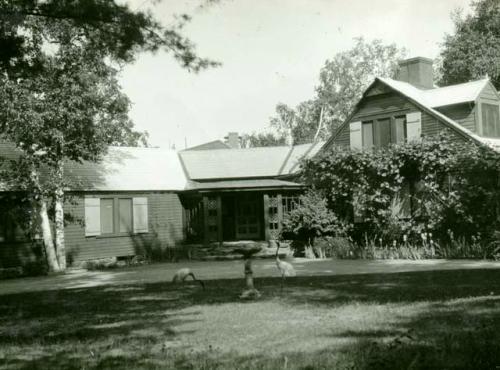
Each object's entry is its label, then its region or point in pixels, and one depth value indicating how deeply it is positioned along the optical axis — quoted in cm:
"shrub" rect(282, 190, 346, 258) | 2173
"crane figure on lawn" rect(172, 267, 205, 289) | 1271
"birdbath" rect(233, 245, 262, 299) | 1020
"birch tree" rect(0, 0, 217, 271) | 1712
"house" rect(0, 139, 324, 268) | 2272
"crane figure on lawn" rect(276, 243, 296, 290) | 1307
